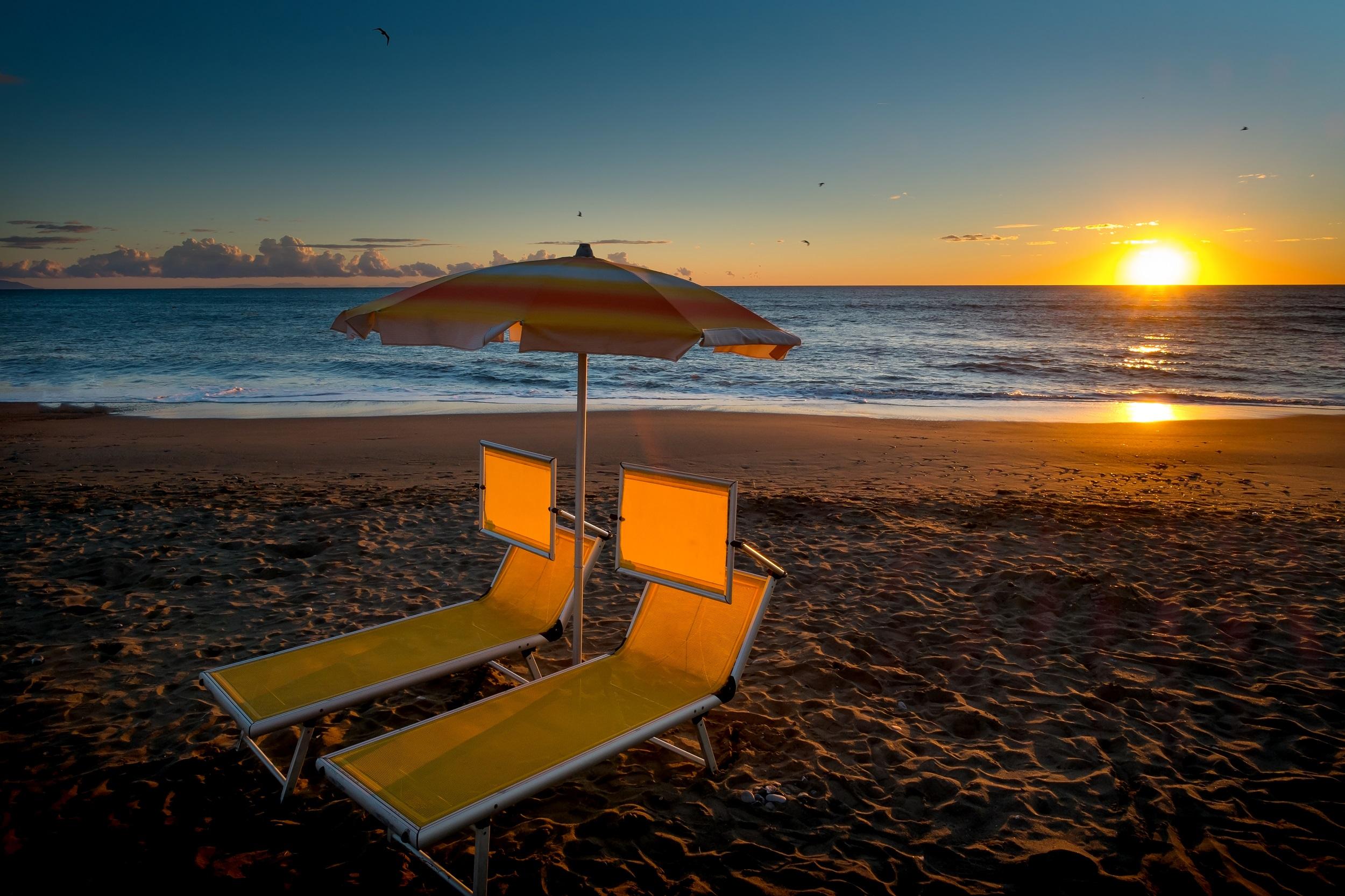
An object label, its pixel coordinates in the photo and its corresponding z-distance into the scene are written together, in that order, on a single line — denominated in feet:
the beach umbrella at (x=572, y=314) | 9.31
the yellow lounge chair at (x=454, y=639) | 10.88
